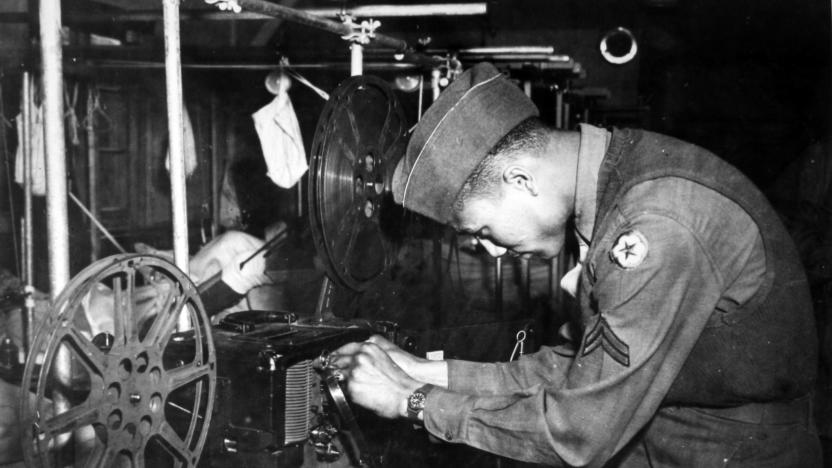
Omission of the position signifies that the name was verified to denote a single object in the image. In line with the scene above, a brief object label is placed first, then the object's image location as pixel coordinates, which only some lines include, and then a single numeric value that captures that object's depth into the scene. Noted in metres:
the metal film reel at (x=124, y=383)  1.40
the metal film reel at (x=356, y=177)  2.39
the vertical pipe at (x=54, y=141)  1.78
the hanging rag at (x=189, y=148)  4.93
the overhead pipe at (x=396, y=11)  3.17
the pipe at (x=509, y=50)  4.11
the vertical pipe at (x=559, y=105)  5.79
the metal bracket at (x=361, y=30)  2.98
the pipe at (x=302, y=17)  2.28
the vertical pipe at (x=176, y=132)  2.00
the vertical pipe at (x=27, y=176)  4.19
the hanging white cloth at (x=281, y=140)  4.51
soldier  1.64
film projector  1.55
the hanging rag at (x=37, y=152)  4.46
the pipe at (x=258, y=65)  4.21
